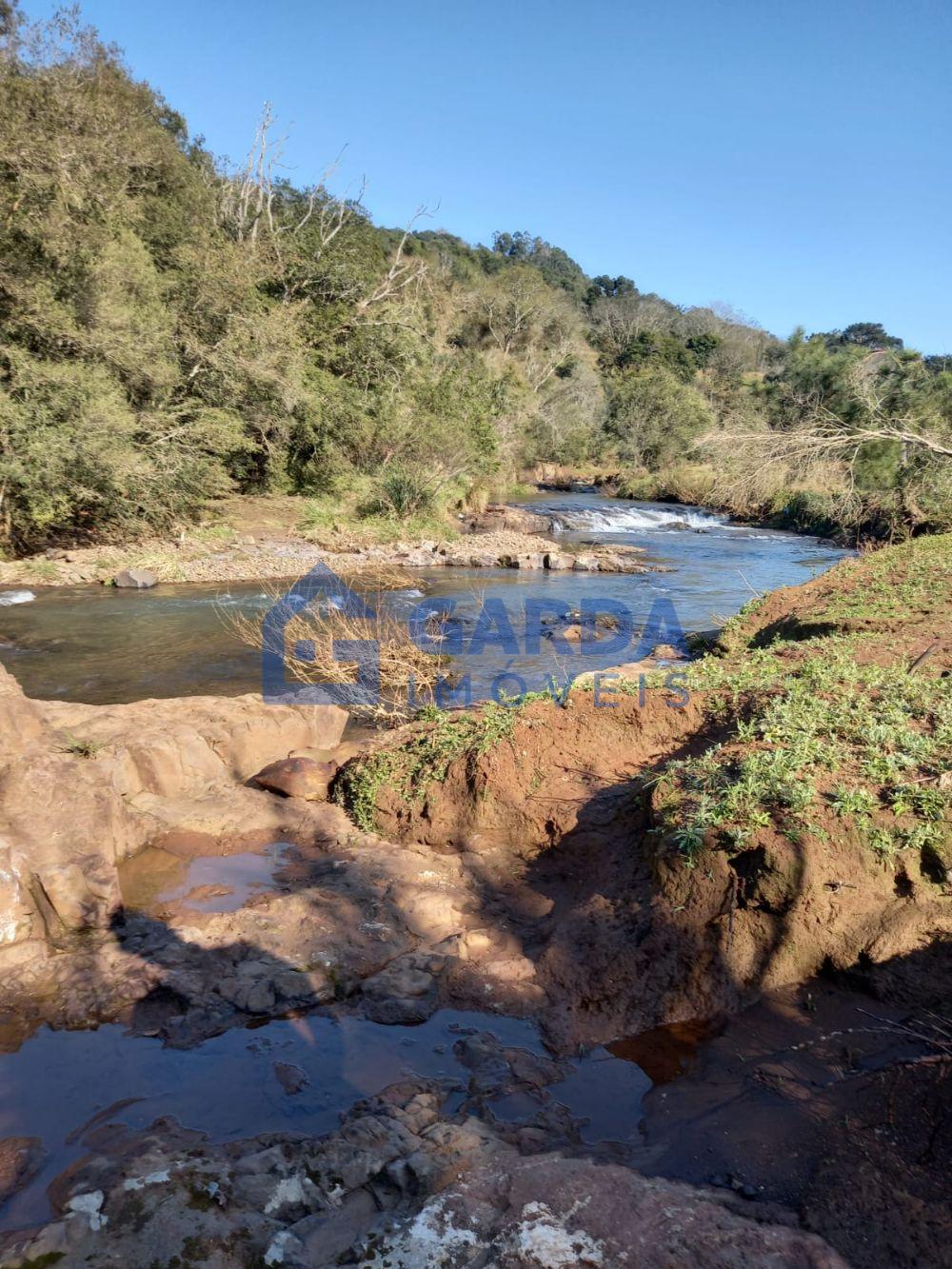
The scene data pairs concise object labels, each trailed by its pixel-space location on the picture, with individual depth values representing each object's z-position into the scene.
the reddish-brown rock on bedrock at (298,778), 6.79
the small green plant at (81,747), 6.13
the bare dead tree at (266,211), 25.17
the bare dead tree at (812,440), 12.80
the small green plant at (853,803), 4.03
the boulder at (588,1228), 2.36
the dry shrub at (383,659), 9.32
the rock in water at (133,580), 16.06
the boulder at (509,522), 24.61
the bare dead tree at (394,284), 25.35
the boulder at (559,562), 19.81
